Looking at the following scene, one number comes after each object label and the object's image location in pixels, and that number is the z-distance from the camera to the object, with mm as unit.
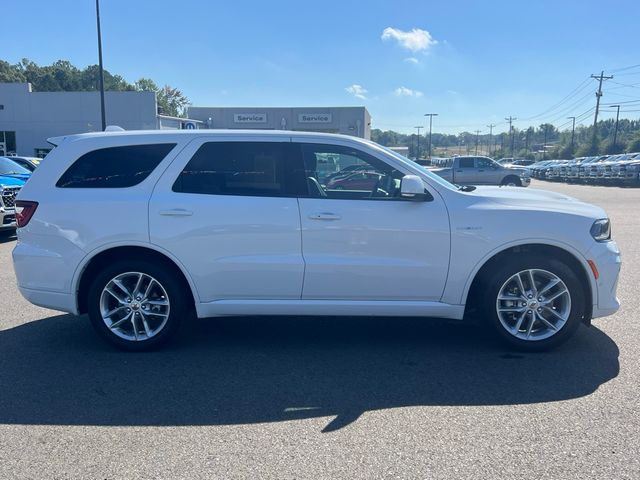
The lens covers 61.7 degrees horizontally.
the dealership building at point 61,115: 37125
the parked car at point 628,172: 29922
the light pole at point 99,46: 21781
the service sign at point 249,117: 42312
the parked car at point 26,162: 16602
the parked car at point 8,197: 10555
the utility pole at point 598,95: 63156
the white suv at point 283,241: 4566
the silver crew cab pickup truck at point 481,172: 27345
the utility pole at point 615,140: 65900
